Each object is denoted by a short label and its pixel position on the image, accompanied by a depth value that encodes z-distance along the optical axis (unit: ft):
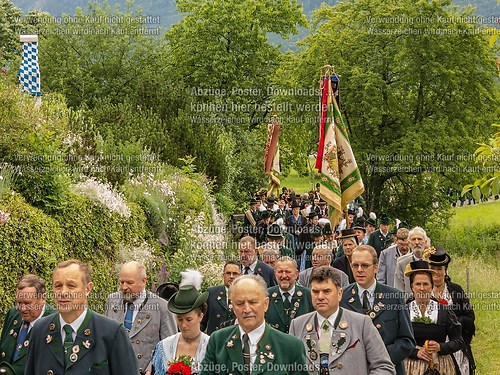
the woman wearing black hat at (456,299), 28.53
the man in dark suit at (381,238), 49.78
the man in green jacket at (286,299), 29.14
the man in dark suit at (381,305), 24.80
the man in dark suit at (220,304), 30.76
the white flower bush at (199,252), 52.85
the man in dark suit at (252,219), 71.66
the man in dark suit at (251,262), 35.06
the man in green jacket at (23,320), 22.21
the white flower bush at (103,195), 46.01
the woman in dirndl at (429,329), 27.02
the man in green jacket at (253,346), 17.80
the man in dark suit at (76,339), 18.10
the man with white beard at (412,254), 36.73
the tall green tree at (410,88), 104.32
